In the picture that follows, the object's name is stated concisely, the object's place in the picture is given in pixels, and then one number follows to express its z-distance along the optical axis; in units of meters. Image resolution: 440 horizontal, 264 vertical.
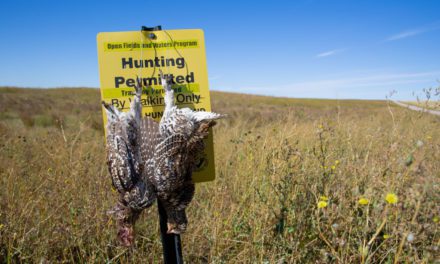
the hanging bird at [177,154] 1.35
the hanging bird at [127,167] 1.34
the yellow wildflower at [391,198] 1.28
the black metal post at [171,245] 1.66
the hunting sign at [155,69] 1.67
